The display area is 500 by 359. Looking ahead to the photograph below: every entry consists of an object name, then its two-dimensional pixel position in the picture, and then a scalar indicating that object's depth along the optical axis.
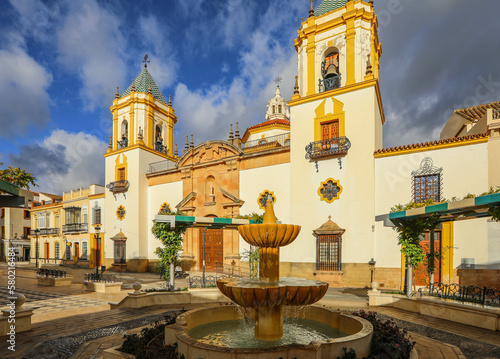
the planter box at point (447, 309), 7.82
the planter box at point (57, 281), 16.38
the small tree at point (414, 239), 10.07
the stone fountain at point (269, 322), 4.46
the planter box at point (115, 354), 4.93
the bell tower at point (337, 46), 16.80
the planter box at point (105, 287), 13.84
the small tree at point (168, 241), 12.27
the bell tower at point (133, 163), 24.69
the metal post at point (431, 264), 10.36
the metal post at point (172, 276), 11.52
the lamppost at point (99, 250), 27.96
